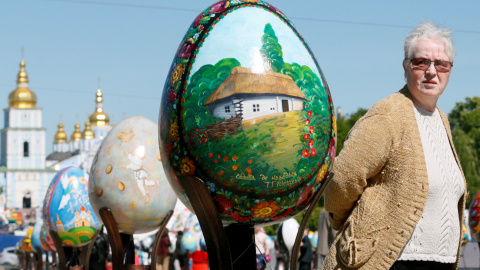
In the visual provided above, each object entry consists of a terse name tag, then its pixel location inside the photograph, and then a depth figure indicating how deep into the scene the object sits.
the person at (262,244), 14.34
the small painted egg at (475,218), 12.20
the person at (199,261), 16.50
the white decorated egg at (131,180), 7.42
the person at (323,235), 12.83
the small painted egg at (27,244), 31.25
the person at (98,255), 13.24
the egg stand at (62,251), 10.21
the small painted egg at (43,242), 15.75
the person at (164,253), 15.97
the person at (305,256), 14.81
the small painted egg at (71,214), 10.27
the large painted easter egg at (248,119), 3.84
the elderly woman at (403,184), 4.11
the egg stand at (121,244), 7.30
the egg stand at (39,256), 21.29
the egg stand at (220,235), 3.96
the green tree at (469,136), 45.59
